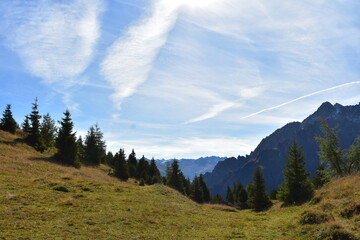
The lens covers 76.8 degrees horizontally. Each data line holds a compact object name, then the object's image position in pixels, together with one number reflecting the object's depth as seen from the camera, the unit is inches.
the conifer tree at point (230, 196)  4786.4
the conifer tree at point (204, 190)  4095.2
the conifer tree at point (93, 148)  2938.0
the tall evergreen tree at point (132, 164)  3683.6
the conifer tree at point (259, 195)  2165.4
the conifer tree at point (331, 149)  1839.3
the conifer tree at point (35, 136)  2092.8
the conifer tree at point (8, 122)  2167.8
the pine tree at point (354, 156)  1846.0
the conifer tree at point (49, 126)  2582.9
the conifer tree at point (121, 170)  2564.0
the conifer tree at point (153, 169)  4041.8
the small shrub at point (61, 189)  1015.6
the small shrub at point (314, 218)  638.5
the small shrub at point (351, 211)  613.0
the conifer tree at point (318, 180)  2995.1
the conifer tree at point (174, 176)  2910.9
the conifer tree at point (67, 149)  2068.2
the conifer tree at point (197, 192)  3567.9
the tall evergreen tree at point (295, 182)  1507.1
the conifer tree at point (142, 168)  3728.8
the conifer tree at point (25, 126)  2503.4
